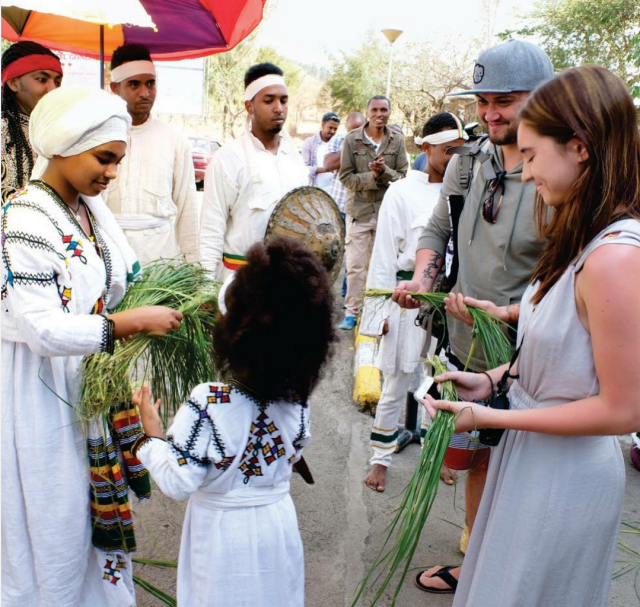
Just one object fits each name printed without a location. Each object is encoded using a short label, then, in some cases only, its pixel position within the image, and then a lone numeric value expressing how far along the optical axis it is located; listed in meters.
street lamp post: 14.52
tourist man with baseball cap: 2.43
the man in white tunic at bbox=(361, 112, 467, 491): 3.75
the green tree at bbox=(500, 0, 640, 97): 19.00
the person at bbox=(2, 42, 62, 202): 3.77
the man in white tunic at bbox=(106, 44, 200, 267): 3.94
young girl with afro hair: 1.81
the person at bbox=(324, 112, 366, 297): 8.23
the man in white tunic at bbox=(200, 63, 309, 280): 3.60
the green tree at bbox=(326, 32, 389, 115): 37.22
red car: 17.97
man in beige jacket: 6.72
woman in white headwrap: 1.97
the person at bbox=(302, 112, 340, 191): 9.52
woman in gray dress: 1.54
